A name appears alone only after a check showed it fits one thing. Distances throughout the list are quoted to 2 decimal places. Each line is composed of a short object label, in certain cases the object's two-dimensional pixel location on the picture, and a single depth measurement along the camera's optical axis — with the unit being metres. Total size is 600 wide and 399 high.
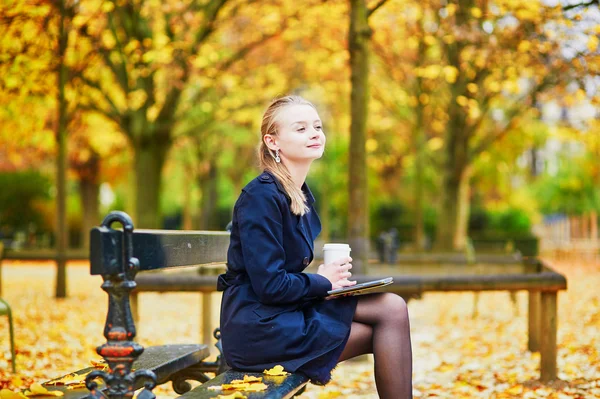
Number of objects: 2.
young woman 3.38
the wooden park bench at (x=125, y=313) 2.75
